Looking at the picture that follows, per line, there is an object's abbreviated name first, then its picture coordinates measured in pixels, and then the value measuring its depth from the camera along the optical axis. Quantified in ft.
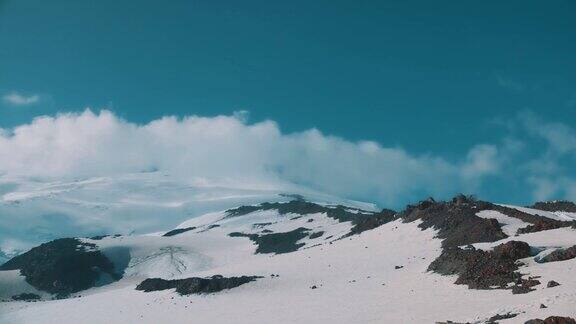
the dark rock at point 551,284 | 86.02
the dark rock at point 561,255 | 103.14
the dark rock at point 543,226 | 135.84
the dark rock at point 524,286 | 89.10
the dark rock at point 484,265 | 99.78
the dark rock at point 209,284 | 146.00
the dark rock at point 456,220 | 142.72
